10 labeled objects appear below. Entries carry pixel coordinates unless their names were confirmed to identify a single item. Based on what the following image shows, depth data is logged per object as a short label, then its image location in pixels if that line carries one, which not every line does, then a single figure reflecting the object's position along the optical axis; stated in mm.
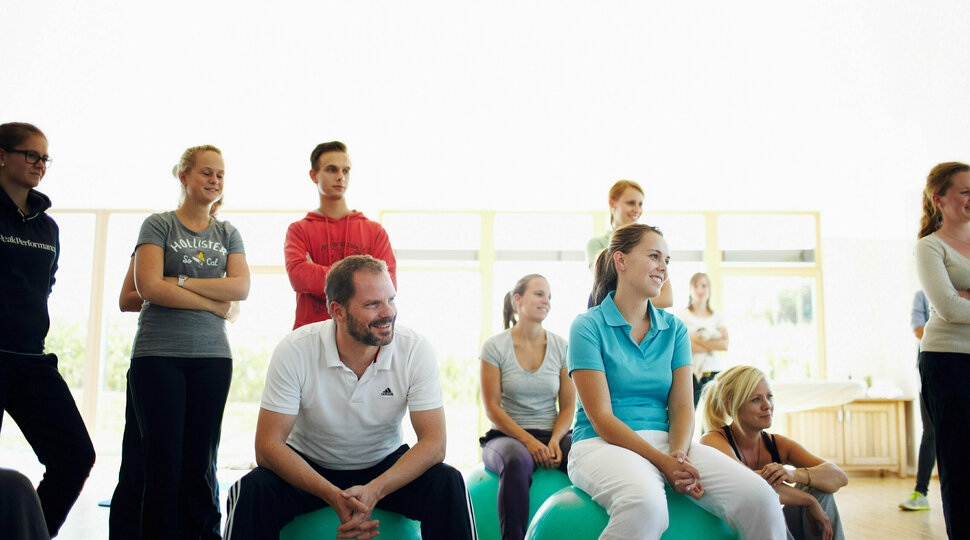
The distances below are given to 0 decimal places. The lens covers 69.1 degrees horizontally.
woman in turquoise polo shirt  1938
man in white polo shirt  1913
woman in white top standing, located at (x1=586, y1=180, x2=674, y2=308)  3260
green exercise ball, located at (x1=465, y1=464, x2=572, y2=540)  2701
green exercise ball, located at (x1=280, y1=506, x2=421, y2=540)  1921
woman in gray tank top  2930
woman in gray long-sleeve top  2391
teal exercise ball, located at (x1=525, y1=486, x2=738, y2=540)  1983
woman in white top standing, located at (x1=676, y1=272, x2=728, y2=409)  4613
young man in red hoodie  2795
